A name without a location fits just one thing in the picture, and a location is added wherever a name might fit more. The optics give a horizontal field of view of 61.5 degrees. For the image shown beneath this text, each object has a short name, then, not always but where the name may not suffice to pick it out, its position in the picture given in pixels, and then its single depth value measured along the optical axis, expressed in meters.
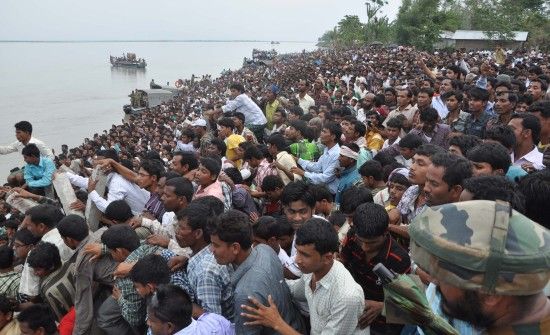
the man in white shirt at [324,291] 2.31
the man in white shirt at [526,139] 3.79
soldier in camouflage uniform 1.15
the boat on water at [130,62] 87.25
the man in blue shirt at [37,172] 5.84
